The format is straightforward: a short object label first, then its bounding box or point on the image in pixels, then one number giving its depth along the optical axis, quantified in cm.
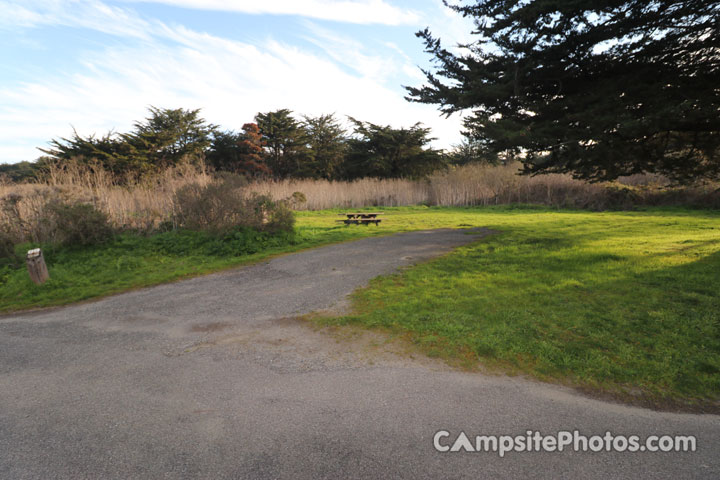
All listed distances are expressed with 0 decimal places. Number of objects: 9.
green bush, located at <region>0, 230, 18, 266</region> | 857
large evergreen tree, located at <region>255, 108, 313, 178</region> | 4109
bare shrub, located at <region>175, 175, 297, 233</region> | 1023
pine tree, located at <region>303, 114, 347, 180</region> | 4222
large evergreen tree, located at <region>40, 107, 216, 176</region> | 2523
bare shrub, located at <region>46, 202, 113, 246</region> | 926
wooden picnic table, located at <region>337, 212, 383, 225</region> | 1450
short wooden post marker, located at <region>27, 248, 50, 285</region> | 683
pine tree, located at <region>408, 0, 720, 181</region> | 582
